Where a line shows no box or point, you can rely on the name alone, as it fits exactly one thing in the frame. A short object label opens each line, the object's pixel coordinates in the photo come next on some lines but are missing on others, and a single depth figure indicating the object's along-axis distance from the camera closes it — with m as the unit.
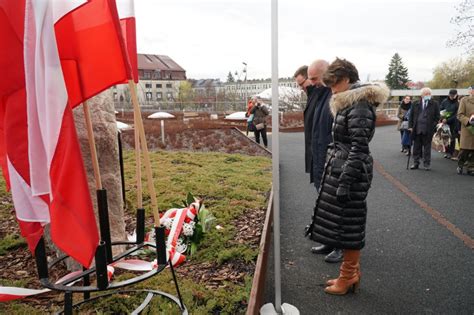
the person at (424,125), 8.30
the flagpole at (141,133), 2.00
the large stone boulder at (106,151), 3.15
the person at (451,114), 9.56
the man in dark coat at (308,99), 4.05
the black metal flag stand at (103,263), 1.98
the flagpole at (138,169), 2.58
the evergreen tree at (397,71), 74.81
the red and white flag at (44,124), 1.75
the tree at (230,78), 110.12
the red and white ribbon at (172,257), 2.54
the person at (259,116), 11.63
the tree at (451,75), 52.57
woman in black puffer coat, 2.89
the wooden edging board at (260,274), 2.62
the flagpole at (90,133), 2.18
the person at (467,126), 7.64
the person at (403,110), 10.95
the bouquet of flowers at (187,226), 3.70
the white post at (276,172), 2.47
